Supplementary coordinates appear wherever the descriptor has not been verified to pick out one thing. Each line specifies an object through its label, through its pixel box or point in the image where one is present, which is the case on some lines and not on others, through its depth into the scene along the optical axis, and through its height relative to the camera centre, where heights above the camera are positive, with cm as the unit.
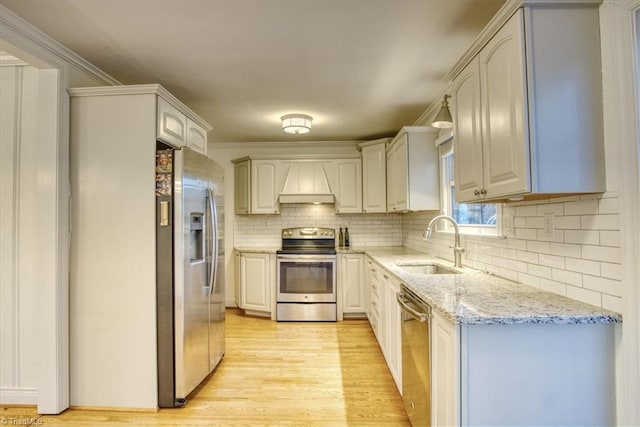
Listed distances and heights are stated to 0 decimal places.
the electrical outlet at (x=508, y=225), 203 -3
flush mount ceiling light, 357 +109
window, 235 +9
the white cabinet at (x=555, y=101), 134 +49
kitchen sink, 285 -40
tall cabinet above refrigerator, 223 -19
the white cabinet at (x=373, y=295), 313 -76
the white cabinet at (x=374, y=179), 426 +57
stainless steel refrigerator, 225 -34
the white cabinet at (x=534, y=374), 130 -60
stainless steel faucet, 258 -21
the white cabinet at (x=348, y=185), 453 +52
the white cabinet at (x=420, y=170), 334 +53
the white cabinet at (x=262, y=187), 454 +50
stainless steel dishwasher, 163 -73
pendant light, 226 +71
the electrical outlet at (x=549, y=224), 166 -2
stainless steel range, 416 -79
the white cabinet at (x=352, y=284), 419 -77
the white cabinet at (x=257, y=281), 429 -75
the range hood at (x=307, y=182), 446 +55
